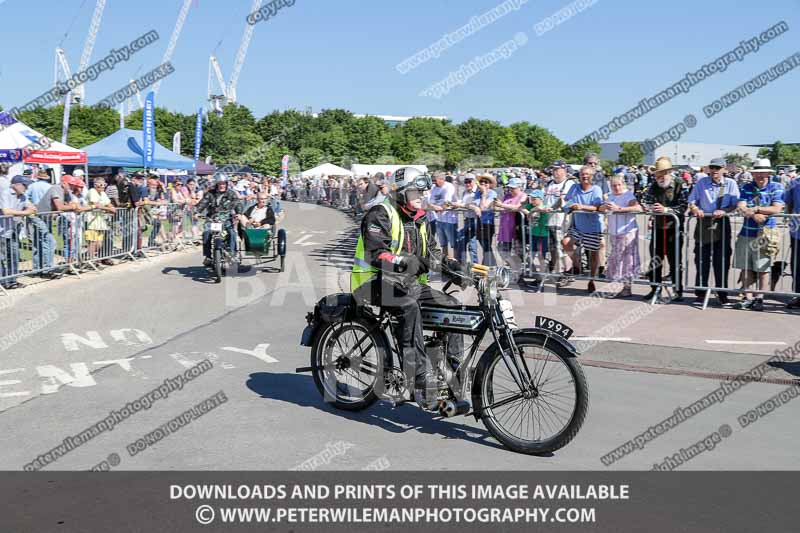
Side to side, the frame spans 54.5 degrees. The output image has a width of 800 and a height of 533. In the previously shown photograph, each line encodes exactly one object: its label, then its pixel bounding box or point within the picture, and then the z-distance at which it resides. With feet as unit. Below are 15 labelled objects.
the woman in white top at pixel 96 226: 48.60
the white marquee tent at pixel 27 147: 62.23
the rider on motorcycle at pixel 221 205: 48.16
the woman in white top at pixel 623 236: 37.73
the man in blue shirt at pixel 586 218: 39.06
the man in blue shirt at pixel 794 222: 34.30
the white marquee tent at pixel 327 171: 185.16
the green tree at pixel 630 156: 254.88
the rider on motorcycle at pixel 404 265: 18.06
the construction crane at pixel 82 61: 245.10
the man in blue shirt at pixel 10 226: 39.81
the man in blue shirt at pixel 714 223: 35.45
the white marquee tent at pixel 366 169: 200.72
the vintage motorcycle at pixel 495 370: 16.60
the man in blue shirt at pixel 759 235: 34.58
